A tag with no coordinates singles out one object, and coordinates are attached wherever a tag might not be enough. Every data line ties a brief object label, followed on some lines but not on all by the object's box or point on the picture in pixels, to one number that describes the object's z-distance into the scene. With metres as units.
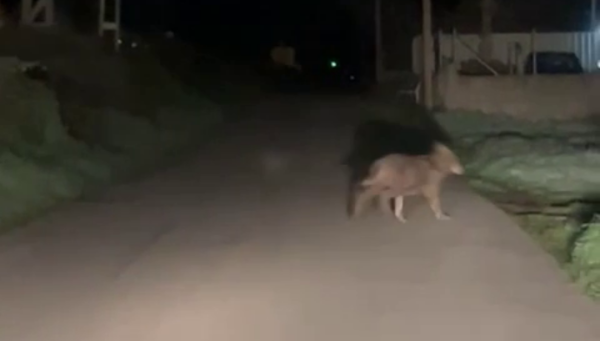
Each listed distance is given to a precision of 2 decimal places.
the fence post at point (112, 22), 26.55
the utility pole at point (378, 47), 38.56
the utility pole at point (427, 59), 23.52
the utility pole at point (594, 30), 35.10
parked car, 32.03
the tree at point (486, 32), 29.73
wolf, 12.23
